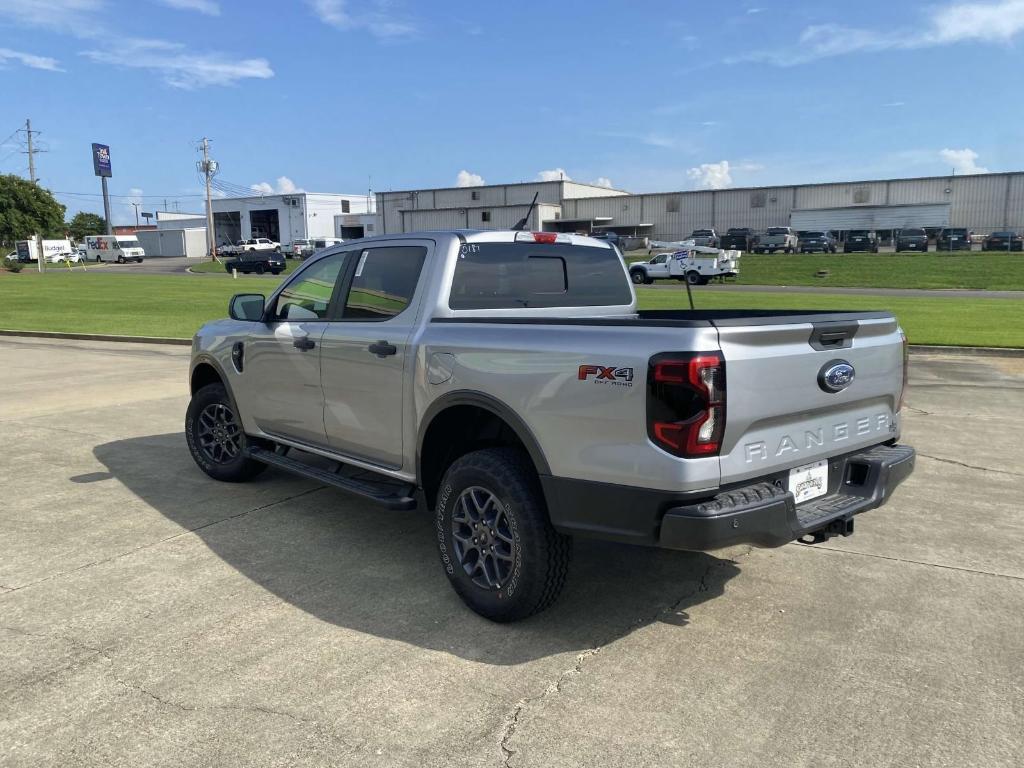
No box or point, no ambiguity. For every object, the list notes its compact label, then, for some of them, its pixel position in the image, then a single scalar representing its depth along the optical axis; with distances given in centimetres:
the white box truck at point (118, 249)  7444
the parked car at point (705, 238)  5781
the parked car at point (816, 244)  5216
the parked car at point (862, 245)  5230
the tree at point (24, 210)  6191
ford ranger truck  312
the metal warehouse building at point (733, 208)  6488
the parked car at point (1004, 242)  5006
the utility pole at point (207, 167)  7758
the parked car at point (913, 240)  5109
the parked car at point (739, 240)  5747
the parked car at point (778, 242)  5412
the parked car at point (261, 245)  7388
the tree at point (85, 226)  12625
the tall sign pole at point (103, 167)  10938
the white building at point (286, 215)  10062
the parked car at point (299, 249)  6556
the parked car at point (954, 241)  5238
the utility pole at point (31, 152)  10616
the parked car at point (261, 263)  5028
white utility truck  3797
